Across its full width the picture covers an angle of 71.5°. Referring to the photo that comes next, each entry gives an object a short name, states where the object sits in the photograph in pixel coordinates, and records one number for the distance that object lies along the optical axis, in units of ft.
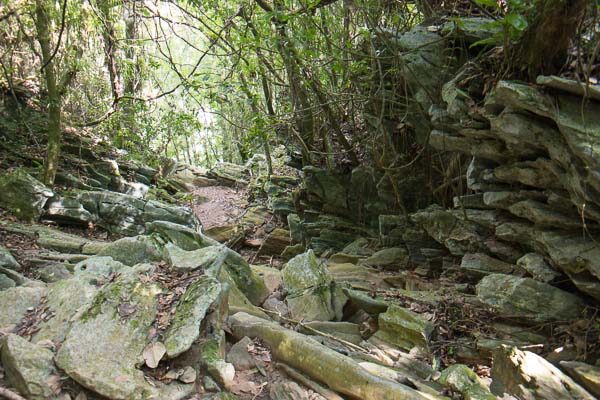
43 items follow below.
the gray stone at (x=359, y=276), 23.92
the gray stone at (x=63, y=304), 12.37
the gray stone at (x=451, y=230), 22.79
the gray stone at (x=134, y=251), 19.30
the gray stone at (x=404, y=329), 17.01
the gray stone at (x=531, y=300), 16.20
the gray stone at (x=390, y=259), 28.60
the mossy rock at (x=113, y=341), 10.37
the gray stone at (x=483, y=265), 20.71
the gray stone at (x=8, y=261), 18.81
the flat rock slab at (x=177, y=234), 21.20
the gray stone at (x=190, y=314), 12.01
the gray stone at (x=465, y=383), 11.78
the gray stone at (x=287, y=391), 12.04
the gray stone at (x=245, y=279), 21.25
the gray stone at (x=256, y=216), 48.47
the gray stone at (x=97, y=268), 15.41
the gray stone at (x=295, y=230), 39.73
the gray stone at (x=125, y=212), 37.35
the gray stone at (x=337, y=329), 17.56
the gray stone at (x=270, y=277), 23.81
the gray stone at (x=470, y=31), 20.03
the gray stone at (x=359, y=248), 32.74
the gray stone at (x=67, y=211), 34.55
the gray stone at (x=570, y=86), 13.47
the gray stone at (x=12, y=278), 16.35
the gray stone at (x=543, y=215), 16.47
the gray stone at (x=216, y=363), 11.85
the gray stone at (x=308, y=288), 19.96
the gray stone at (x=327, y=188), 37.78
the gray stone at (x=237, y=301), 17.71
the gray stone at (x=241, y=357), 13.24
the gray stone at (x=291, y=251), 38.55
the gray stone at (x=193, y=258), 16.53
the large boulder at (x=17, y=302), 13.42
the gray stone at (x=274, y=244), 40.81
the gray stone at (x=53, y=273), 18.80
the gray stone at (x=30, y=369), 10.02
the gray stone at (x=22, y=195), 32.27
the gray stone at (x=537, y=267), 17.22
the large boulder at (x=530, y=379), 12.14
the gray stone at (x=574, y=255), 15.17
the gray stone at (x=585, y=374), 12.37
